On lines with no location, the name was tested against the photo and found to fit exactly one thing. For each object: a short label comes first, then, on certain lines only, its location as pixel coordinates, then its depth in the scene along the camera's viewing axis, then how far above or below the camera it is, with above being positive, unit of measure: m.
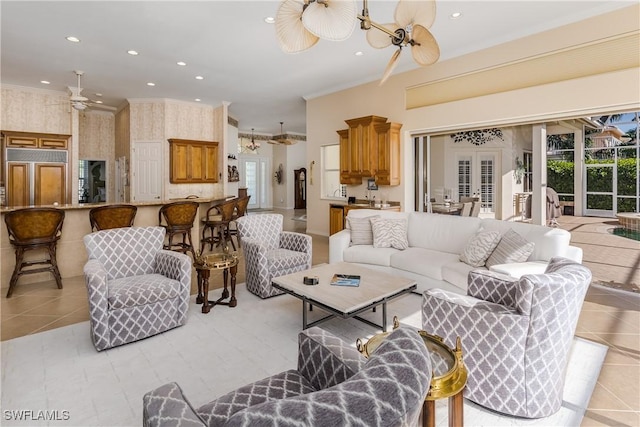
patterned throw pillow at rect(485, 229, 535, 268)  3.06 -0.40
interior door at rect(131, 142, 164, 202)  7.84 +0.81
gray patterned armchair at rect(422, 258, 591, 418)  1.75 -0.73
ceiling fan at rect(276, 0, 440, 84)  2.03 +1.23
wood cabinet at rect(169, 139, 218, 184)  7.89 +1.07
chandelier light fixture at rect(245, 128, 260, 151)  12.09 +2.19
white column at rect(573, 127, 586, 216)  4.55 +0.43
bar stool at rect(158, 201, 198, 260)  5.30 -0.20
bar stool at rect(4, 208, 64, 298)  3.88 -0.33
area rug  1.94 -1.14
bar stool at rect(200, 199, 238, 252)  6.13 -0.27
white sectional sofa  3.06 -0.50
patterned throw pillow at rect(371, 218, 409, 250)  4.29 -0.35
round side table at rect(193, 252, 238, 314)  3.38 -0.66
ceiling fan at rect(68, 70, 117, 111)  5.70 +2.27
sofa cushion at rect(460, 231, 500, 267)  3.34 -0.41
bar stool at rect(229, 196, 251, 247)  6.84 -0.04
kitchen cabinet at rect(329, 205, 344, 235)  6.72 -0.25
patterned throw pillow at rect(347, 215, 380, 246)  4.51 -0.34
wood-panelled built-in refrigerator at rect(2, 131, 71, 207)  6.83 +0.78
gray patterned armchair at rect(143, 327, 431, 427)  0.67 -0.41
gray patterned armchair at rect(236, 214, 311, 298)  3.79 -0.55
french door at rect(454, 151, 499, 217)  5.30 +0.46
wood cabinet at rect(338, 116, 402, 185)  6.07 +1.05
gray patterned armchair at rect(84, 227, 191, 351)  2.60 -0.66
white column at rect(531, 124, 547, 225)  4.69 +0.46
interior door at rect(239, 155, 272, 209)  14.05 +1.12
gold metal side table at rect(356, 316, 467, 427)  1.33 -0.69
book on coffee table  2.95 -0.65
